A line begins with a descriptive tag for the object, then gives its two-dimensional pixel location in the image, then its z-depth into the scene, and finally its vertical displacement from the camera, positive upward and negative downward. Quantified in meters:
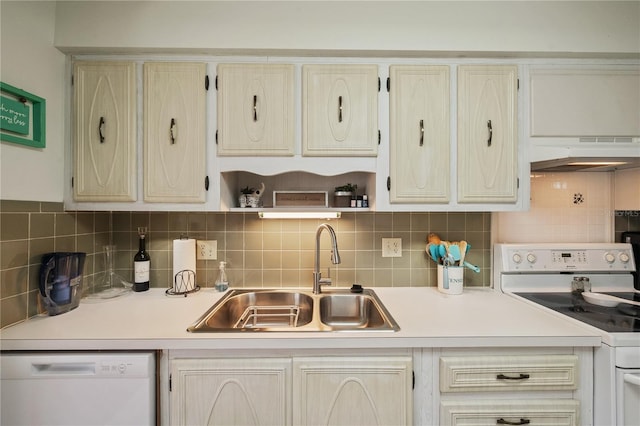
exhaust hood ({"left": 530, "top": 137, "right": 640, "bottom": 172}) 1.47 +0.32
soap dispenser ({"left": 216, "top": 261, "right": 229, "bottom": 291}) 1.73 -0.38
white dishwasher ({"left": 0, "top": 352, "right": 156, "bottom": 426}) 1.09 -0.63
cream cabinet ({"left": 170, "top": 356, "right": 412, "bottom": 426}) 1.14 -0.67
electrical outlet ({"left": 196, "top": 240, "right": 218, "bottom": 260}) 1.79 -0.21
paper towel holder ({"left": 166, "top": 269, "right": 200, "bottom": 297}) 1.67 -0.39
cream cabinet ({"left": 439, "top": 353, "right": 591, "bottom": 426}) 1.15 -0.64
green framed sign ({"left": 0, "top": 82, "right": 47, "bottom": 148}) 1.20 +0.40
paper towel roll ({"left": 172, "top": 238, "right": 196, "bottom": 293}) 1.68 -0.29
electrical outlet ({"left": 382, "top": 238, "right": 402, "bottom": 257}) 1.81 -0.19
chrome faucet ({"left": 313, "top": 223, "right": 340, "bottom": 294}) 1.66 -0.33
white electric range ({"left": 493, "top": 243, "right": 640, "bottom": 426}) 1.57 -0.32
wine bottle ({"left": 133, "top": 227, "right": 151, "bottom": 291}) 1.70 -0.30
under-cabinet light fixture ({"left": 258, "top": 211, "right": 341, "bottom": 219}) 1.67 -0.01
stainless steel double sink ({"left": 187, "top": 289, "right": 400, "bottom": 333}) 1.60 -0.51
